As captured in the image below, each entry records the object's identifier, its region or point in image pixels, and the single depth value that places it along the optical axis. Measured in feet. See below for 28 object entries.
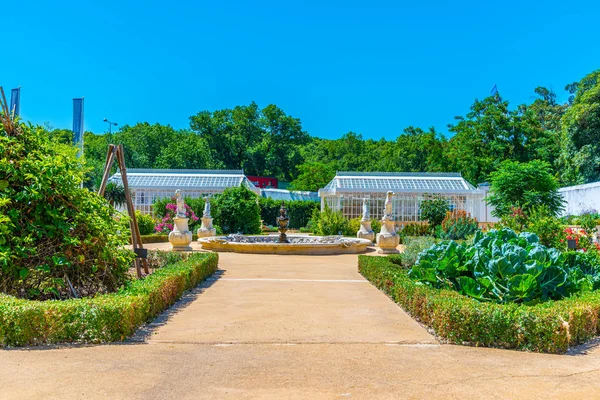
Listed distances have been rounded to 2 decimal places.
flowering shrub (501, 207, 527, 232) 53.16
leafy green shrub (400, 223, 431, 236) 75.36
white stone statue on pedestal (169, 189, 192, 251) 54.65
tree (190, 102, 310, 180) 148.46
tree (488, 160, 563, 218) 71.92
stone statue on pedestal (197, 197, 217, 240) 67.77
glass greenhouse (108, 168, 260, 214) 96.53
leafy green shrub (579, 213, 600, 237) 46.75
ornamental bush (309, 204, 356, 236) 75.66
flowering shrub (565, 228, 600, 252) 36.12
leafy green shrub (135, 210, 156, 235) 73.92
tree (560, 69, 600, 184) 94.53
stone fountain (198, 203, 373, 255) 52.85
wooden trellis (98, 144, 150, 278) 28.76
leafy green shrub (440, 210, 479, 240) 65.21
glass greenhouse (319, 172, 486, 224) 91.30
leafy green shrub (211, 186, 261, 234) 79.25
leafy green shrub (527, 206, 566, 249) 40.83
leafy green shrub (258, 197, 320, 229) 106.22
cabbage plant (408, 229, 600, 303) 20.92
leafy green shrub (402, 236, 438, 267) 36.83
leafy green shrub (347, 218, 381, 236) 76.79
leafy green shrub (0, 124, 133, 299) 21.15
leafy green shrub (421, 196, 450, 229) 81.00
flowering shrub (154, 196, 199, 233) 75.51
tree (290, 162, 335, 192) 128.67
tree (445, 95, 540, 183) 109.09
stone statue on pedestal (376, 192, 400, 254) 53.47
